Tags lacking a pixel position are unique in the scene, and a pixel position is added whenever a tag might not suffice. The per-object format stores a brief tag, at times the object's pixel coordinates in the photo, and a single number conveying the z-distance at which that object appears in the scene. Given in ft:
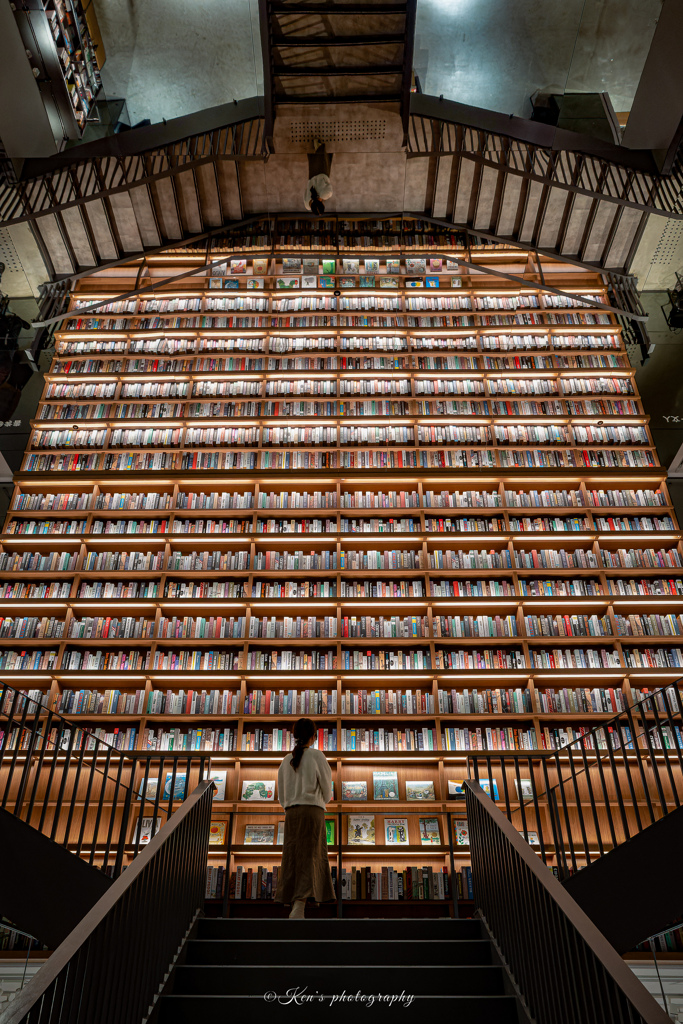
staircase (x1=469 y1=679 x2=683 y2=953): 9.81
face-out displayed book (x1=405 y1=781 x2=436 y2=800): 14.84
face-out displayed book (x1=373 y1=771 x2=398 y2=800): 14.80
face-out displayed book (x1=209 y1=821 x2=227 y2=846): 14.35
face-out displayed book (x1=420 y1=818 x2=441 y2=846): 14.33
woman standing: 10.34
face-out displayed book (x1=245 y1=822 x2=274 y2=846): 14.44
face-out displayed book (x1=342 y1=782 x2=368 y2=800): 14.79
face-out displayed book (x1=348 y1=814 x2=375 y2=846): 14.39
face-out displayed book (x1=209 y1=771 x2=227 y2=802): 14.97
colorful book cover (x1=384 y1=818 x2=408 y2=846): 14.42
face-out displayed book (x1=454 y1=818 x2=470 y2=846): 14.29
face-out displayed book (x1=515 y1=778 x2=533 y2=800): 14.80
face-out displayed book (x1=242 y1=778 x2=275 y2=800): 14.93
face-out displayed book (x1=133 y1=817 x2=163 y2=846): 14.11
